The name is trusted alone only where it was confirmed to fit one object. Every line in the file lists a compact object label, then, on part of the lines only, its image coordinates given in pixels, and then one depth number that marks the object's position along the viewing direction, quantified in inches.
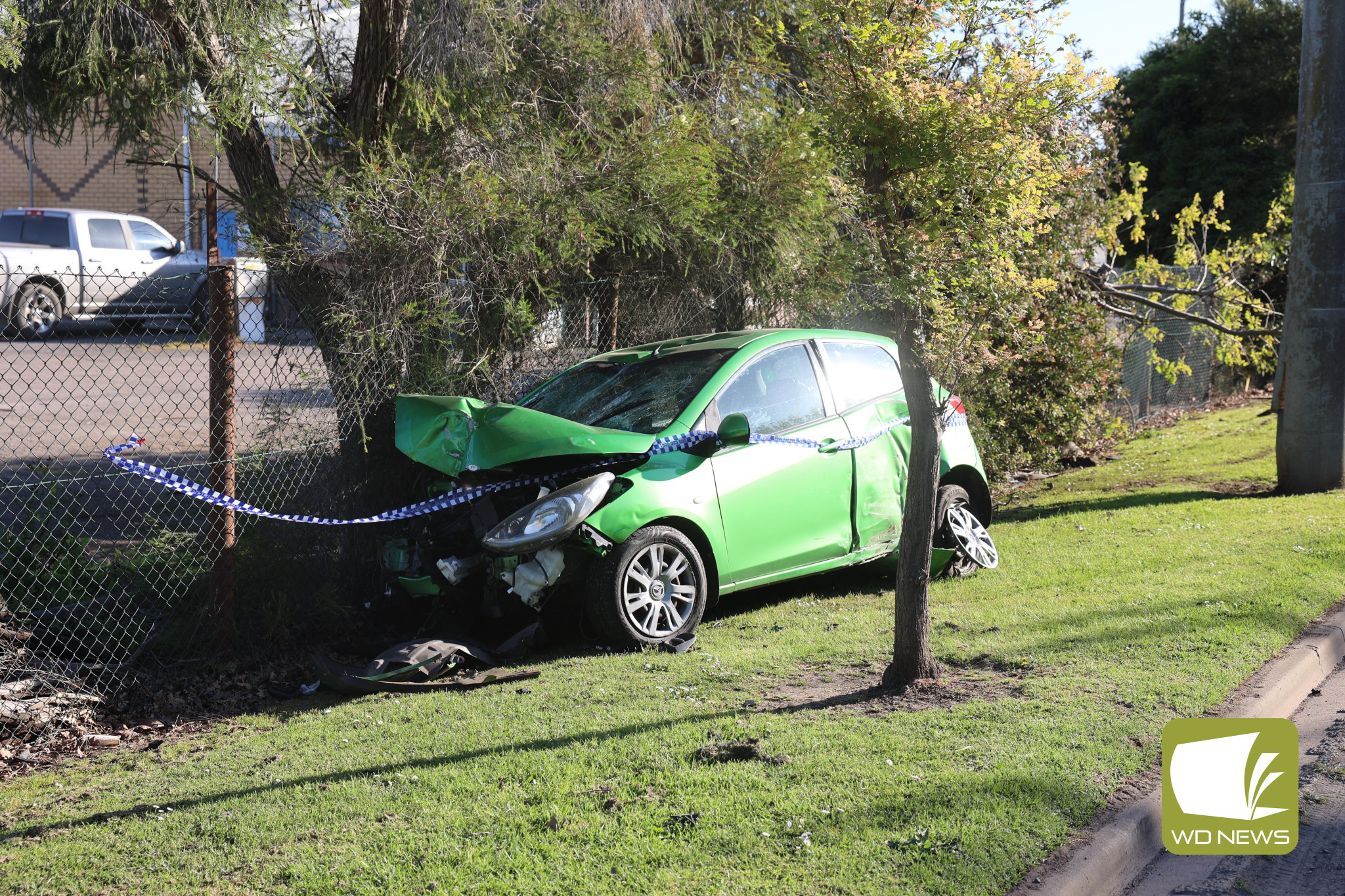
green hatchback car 223.9
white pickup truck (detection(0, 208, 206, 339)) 567.8
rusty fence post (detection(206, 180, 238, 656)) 222.1
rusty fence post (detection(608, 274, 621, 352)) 320.8
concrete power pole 371.9
